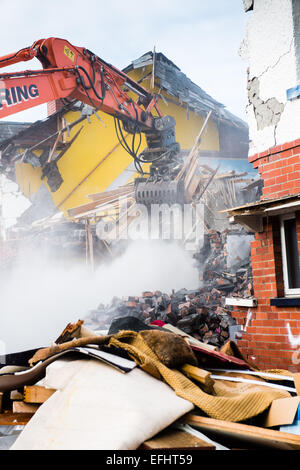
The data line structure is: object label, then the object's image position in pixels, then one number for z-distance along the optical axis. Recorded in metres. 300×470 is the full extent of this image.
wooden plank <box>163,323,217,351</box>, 4.05
